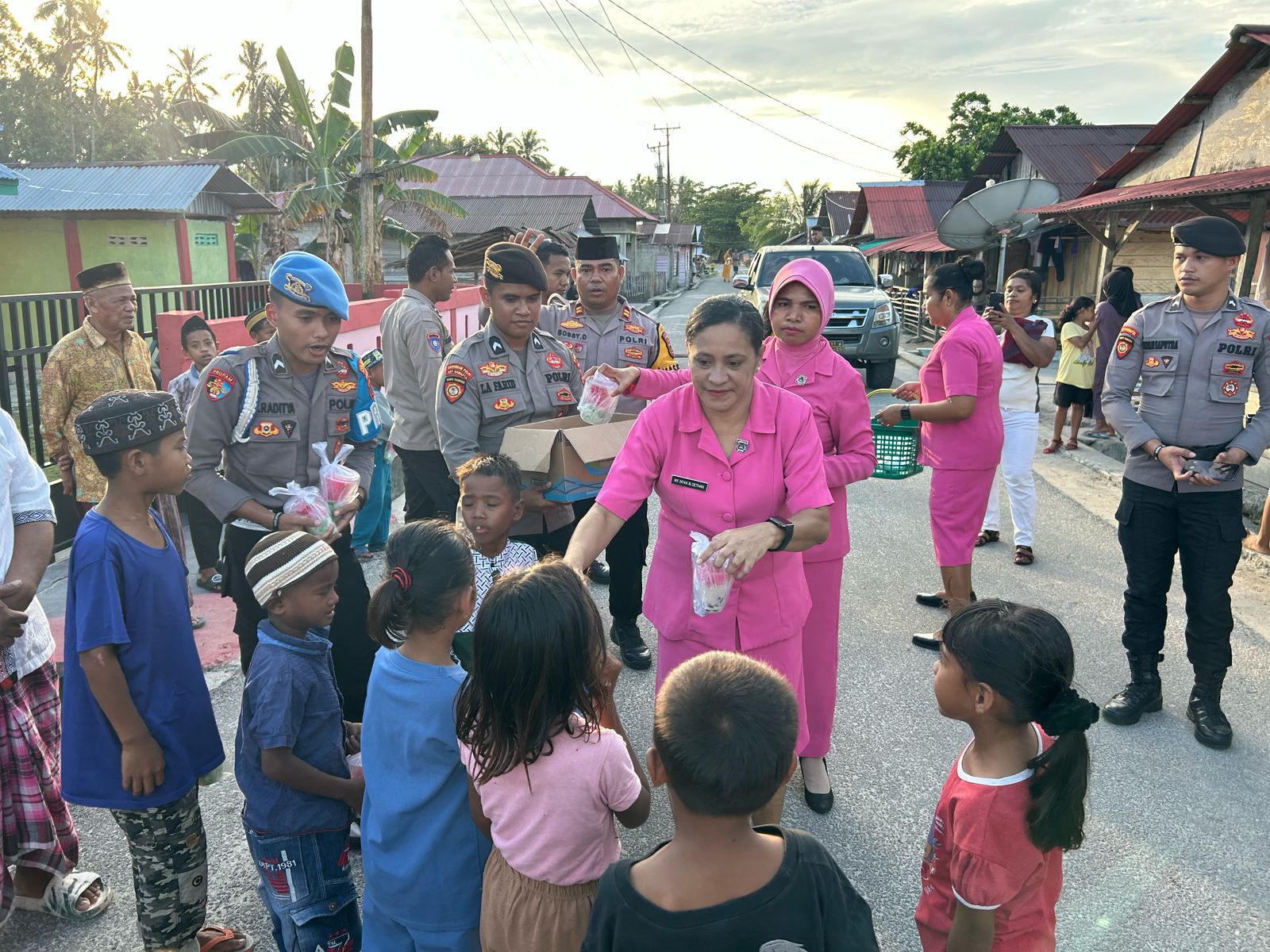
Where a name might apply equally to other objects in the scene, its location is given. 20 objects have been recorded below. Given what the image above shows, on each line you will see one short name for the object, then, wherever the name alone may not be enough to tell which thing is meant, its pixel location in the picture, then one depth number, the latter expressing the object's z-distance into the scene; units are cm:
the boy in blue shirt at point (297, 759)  215
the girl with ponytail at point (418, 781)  198
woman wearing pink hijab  331
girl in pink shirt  179
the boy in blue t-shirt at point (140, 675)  223
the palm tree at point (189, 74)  5394
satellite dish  1302
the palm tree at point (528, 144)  7475
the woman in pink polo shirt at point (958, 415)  455
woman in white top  595
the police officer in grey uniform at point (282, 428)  298
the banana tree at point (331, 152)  1859
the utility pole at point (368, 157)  1706
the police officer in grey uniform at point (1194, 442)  360
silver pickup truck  1325
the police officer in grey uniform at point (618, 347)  465
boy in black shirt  138
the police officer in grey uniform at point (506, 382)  371
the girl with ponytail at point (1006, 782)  183
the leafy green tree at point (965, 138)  3659
